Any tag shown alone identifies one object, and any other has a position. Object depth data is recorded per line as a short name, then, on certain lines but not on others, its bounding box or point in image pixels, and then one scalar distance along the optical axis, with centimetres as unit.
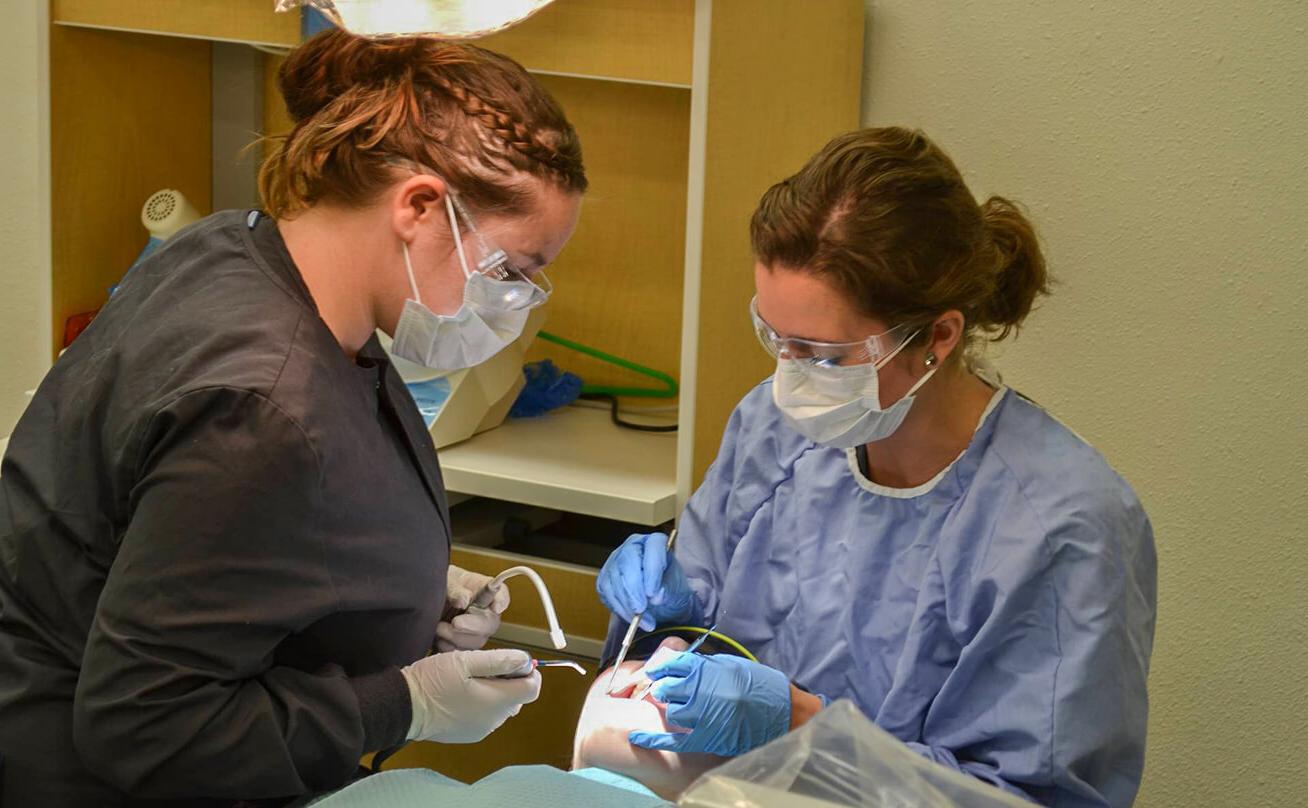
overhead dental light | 119
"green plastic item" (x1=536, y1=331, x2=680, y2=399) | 238
